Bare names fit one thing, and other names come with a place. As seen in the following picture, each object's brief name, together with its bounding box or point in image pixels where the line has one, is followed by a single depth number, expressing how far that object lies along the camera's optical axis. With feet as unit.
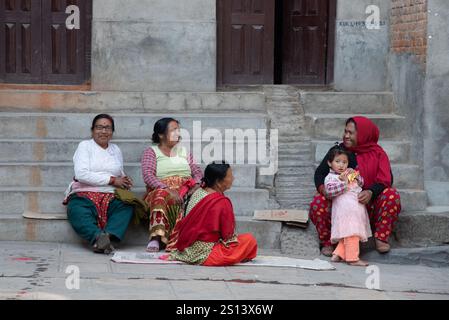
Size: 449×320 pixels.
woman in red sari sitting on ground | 40.99
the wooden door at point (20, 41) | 54.98
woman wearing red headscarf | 44.22
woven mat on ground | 41.59
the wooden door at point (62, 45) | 55.05
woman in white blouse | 43.40
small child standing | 43.32
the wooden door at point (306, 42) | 58.81
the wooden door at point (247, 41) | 56.97
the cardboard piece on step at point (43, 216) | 44.94
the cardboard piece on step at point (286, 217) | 45.61
